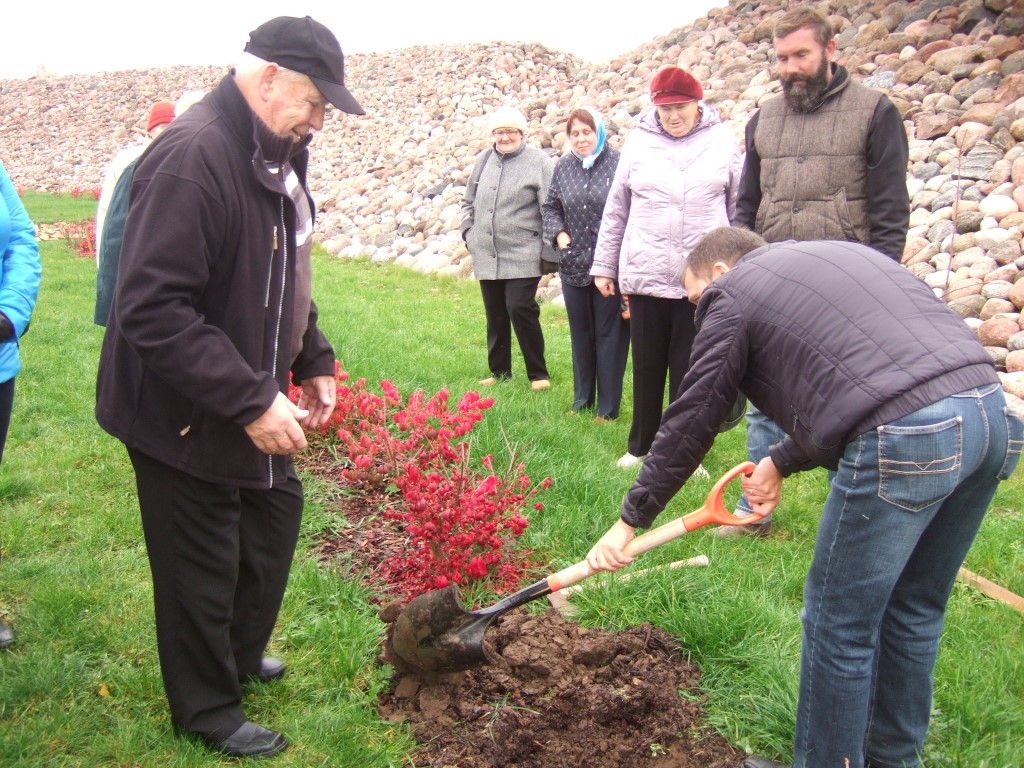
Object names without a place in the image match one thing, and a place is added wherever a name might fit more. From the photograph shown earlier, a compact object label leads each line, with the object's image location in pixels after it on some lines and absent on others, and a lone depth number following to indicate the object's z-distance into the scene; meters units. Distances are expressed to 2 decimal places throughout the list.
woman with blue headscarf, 6.30
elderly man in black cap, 2.36
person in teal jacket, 3.38
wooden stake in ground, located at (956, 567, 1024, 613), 3.80
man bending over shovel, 2.22
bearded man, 4.27
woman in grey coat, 7.04
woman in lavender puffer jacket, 5.03
